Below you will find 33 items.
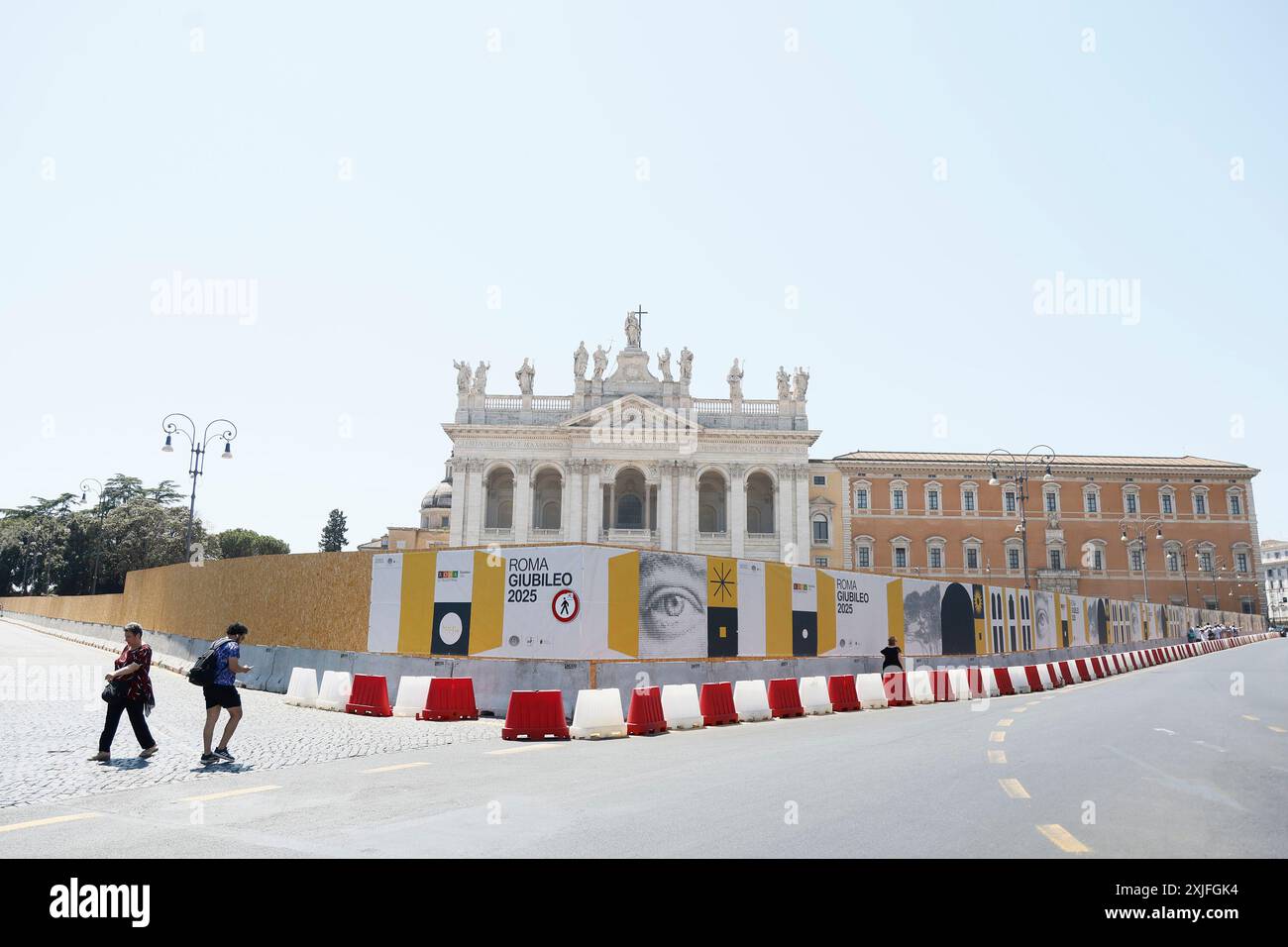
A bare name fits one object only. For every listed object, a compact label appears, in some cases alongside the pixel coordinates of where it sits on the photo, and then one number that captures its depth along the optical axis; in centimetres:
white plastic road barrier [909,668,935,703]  1741
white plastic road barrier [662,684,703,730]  1291
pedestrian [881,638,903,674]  1686
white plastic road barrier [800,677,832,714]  1524
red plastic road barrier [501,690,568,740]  1164
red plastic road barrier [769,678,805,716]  1466
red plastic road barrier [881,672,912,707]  1703
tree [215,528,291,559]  9088
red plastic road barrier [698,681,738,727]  1346
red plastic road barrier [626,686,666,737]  1216
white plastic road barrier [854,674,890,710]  1641
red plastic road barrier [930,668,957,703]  1809
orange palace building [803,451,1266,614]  6788
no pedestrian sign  1507
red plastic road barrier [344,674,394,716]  1414
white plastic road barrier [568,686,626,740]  1175
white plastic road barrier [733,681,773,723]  1405
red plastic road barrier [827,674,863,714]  1602
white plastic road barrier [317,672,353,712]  1479
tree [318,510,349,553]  10669
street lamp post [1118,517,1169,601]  6838
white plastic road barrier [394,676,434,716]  1393
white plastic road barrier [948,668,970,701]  1856
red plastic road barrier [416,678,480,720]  1349
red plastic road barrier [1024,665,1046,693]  2166
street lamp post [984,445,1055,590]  6762
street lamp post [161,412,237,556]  3093
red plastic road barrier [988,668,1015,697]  2033
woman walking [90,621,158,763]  952
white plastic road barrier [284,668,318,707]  1538
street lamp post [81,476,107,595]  5041
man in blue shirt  962
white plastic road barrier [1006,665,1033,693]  2103
